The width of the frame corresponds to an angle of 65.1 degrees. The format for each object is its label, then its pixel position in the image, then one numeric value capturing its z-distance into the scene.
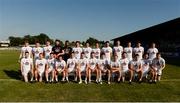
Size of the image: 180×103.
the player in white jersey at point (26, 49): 6.73
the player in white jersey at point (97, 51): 6.43
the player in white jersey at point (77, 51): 6.44
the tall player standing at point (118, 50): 6.62
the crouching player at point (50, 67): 6.18
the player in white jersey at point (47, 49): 6.54
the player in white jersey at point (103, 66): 6.21
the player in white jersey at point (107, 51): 6.50
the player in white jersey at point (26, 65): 6.35
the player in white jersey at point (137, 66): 6.20
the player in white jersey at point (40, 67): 6.27
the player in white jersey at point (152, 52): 6.51
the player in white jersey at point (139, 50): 6.55
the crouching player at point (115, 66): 6.18
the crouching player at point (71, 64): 6.28
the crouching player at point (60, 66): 6.20
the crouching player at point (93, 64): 6.25
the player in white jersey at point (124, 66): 6.24
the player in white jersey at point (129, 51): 6.55
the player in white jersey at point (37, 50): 6.61
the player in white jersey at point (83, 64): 6.23
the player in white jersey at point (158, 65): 6.26
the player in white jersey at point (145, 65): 6.27
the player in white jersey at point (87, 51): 6.49
